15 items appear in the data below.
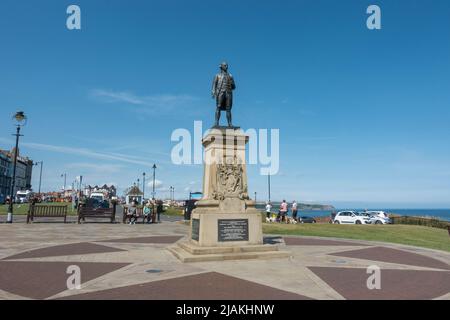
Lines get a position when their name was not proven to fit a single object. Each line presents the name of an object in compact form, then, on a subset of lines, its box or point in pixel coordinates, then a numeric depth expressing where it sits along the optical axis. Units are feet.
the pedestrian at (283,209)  94.43
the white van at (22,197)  243.99
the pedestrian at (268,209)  100.29
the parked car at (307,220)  126.29
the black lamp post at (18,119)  70.79
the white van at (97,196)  175.17
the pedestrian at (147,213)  85.61
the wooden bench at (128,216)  83.69
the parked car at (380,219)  115.34
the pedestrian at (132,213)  82.34
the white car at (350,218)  115.24
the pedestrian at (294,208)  93.88
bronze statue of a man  39.45
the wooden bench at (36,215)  74.02
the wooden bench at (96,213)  78.38
